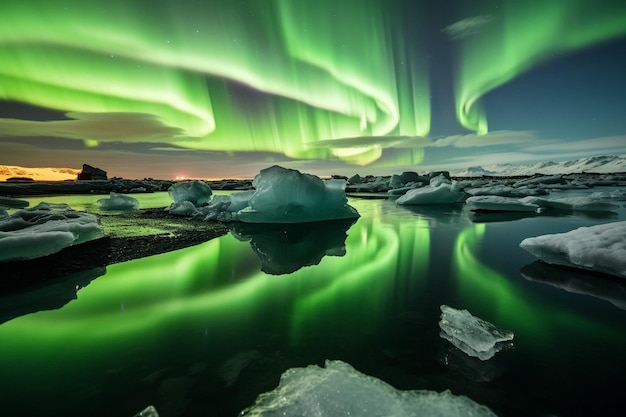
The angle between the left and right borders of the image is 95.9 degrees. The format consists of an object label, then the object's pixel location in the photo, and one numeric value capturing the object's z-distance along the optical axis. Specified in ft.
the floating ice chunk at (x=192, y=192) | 48.91
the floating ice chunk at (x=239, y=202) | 37.99
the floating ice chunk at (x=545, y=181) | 106.11
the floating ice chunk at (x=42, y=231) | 13.42
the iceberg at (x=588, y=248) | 11.30
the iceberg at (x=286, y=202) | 30.37
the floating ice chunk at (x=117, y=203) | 47.44
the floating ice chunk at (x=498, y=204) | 37.19
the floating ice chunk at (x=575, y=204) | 38.11
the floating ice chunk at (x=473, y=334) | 6.75
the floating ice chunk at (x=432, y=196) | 53.11
